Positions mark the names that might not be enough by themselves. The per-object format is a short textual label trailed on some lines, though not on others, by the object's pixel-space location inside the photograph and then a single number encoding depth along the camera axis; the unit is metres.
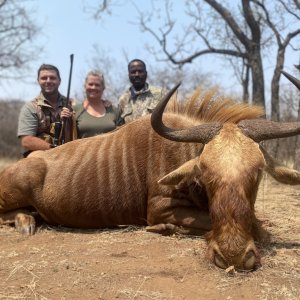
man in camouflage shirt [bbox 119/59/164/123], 5.22
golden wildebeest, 2.45
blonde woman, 4.87
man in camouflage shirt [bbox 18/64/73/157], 4.54
